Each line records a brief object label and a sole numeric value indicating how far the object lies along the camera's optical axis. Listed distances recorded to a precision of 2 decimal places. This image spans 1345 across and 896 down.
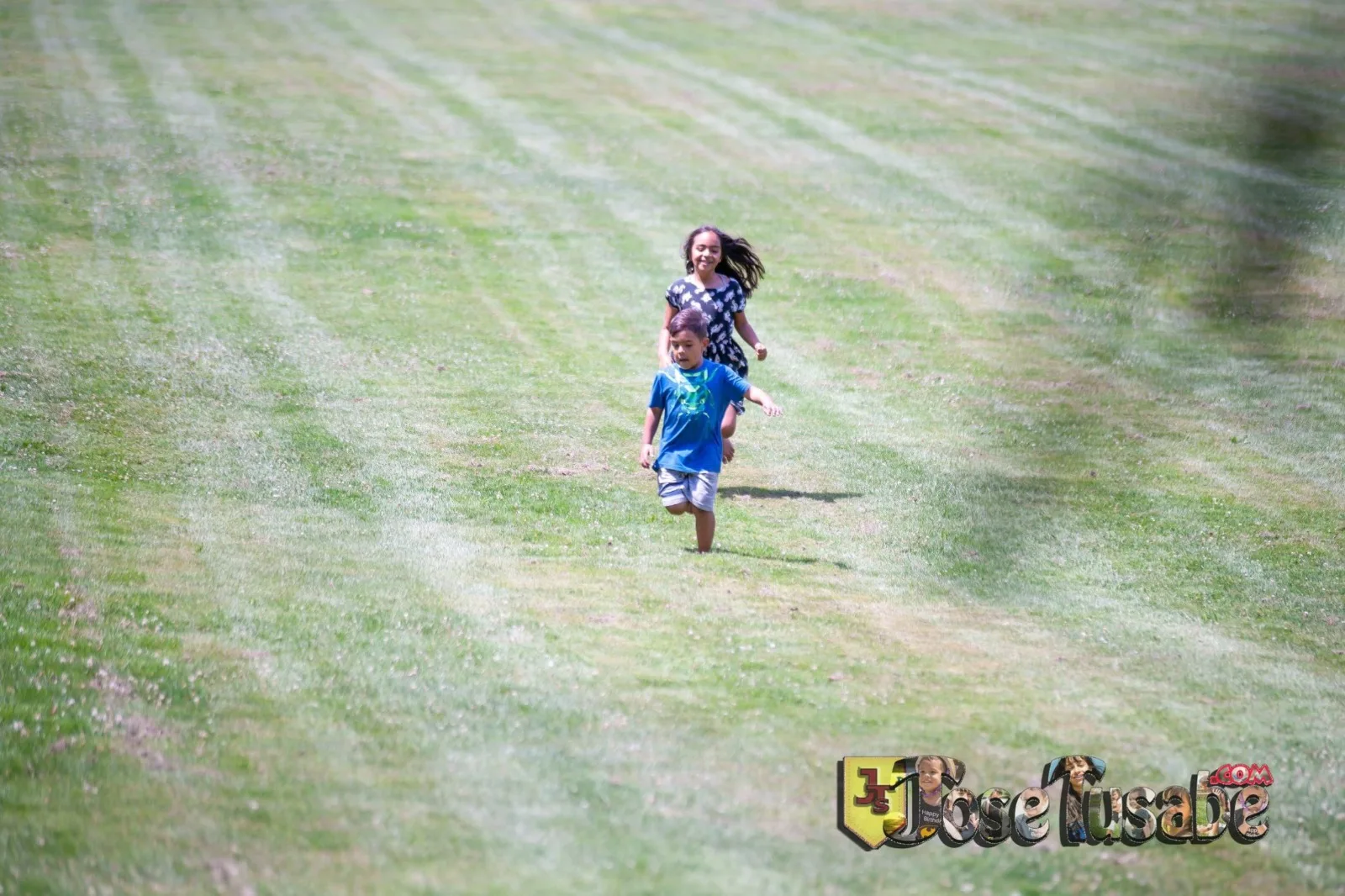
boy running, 18.16
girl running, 21.27
